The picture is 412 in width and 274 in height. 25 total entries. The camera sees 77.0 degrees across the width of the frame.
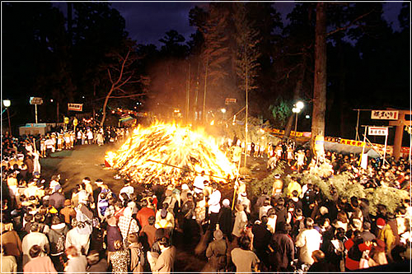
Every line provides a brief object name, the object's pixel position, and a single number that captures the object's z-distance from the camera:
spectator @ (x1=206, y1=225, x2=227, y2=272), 5.55
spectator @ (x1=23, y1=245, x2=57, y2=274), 4.69
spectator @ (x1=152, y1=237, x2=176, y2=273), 5.00
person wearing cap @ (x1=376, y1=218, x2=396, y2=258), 6.30
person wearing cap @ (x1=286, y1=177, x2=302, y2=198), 9.48
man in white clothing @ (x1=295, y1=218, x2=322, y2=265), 5.84
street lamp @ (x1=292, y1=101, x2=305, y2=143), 21.50
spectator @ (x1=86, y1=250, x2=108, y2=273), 4.66
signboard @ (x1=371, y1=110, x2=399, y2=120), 16.44
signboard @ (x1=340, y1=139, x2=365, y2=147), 19.50
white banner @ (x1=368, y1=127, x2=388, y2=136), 15.07
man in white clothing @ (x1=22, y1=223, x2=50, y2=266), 5.58
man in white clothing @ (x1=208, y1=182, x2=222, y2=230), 8.07
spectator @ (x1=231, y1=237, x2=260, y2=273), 5.10
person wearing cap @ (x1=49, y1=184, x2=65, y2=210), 7.93
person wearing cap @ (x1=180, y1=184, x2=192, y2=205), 9.20
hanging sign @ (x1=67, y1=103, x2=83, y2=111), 24.94
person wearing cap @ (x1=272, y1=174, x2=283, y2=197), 9.59
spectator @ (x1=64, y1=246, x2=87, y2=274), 4.65
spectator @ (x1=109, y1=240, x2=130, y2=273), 5.14
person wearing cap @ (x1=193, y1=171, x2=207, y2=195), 9.73
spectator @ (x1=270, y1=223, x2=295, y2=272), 5.76
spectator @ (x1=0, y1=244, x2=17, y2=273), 4.89
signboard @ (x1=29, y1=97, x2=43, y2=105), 21.59
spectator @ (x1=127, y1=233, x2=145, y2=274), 5.29
